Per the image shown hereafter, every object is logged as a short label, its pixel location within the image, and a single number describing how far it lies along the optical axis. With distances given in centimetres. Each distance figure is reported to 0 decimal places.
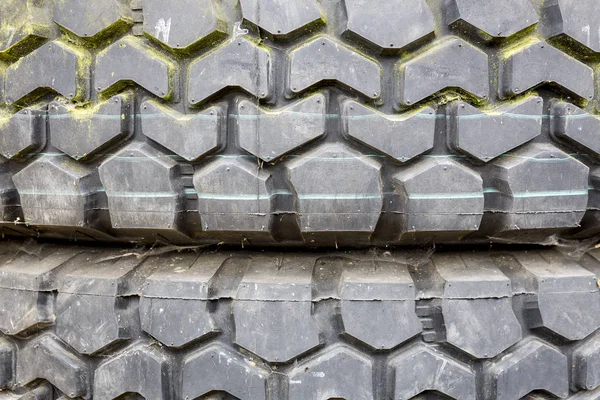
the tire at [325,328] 65
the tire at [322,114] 63
